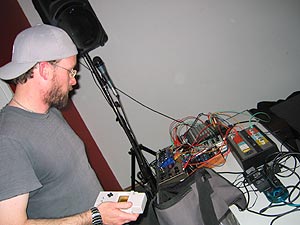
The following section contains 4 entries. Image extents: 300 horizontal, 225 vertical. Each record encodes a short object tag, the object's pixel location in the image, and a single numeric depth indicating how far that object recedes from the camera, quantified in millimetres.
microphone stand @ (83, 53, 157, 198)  1635
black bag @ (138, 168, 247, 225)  971
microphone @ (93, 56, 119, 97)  1629
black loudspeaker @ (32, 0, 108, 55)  1466
